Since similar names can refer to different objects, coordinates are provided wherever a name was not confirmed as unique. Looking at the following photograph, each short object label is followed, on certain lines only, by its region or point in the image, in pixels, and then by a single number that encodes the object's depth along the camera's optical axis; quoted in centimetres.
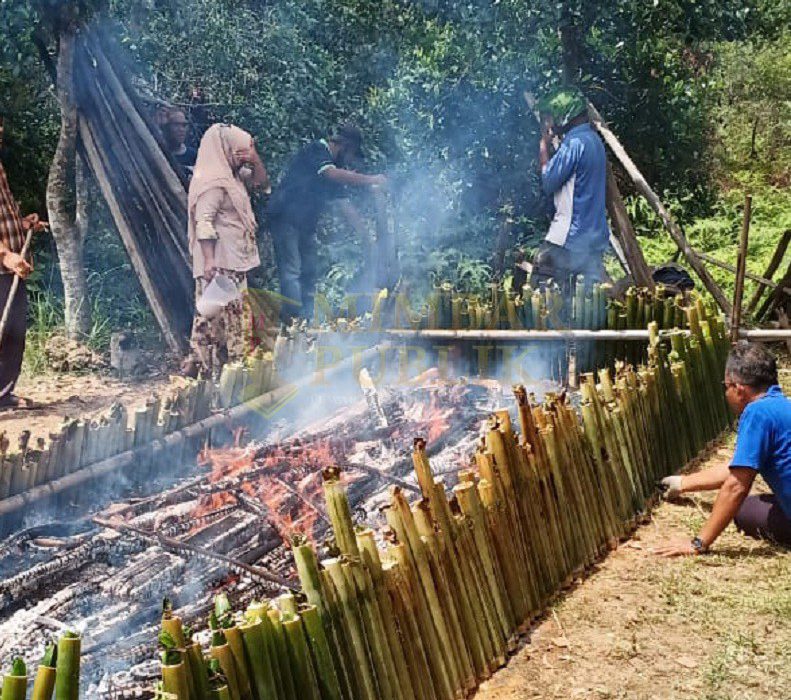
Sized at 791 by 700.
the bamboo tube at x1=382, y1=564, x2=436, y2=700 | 321
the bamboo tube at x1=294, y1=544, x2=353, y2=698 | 285
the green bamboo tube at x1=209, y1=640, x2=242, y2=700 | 254
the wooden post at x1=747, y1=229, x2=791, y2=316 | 982
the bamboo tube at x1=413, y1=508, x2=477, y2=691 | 340
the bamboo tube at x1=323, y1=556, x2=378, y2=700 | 297
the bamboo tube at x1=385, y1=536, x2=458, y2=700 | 328
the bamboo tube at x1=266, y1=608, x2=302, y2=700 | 271
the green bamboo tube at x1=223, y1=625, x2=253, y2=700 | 258
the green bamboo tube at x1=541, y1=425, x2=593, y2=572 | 438
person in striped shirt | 788
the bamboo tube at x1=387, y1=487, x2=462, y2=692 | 330
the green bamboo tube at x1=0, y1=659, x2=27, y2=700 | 225
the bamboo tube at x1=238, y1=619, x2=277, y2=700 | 262
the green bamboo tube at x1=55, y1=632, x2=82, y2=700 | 234
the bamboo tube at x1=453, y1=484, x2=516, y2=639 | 365
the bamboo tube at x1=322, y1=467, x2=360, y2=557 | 306
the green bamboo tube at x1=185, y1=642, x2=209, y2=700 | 243
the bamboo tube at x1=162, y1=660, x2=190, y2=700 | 237
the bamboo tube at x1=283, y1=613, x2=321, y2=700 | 276
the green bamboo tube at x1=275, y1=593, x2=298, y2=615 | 280
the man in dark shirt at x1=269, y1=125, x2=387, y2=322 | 934
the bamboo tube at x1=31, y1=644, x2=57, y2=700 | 236
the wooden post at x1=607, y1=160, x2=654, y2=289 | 896
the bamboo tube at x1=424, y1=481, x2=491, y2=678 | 348
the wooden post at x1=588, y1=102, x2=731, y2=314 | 873
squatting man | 459
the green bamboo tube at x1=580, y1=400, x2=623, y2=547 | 480
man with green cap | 835
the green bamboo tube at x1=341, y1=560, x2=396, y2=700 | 304
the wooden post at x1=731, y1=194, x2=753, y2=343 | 684
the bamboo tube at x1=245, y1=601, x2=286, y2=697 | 267
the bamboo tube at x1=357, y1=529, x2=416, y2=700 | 310
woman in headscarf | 859
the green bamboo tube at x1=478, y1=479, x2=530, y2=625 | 382
